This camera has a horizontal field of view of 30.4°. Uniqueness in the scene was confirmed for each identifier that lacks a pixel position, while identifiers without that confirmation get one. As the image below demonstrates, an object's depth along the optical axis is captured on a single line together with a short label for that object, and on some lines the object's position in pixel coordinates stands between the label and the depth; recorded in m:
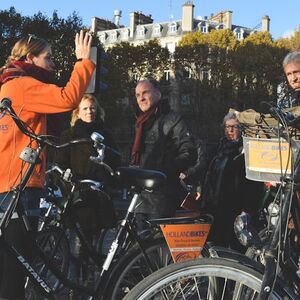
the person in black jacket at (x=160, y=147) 4.32
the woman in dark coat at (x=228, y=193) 4.71
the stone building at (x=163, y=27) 58.91
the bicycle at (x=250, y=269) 2.27
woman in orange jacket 3.33
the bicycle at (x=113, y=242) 3.26
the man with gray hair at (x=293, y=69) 3.72
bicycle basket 2.61
